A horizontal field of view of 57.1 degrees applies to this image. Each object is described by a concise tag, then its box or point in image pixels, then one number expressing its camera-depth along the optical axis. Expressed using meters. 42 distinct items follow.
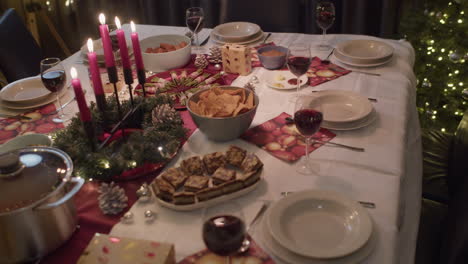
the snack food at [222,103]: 1.21
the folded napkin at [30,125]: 1.36
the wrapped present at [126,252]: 0.78
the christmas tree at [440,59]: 2.23
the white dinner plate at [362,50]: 1.70
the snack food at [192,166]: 1.05
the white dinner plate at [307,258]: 0.83
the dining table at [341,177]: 0.92
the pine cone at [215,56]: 1.77
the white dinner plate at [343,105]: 1.31
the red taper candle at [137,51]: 1.25
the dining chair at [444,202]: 1.13
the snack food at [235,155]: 1.08
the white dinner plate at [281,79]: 1.55
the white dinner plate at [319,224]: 0.84
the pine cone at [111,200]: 1.00
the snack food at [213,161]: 1.07
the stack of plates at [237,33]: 1.92
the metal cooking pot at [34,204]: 0.79
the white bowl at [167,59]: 1.69
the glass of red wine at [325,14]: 1.80
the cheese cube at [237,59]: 1.64
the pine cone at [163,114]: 1.24
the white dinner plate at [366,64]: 1.67
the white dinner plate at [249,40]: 1.93
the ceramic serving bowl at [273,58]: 1.67
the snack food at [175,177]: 1.01
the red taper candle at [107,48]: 1.17
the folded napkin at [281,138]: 1.19
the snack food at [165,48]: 1.75
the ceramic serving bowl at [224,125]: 1.18
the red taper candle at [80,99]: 0.99
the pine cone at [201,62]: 1.74
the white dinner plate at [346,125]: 1.27
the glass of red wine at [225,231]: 0.78
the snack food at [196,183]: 0.97
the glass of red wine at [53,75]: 1.32
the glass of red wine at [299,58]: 1.39
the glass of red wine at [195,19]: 1.82
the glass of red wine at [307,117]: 1.07
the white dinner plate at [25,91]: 1.53
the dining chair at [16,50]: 1.97
